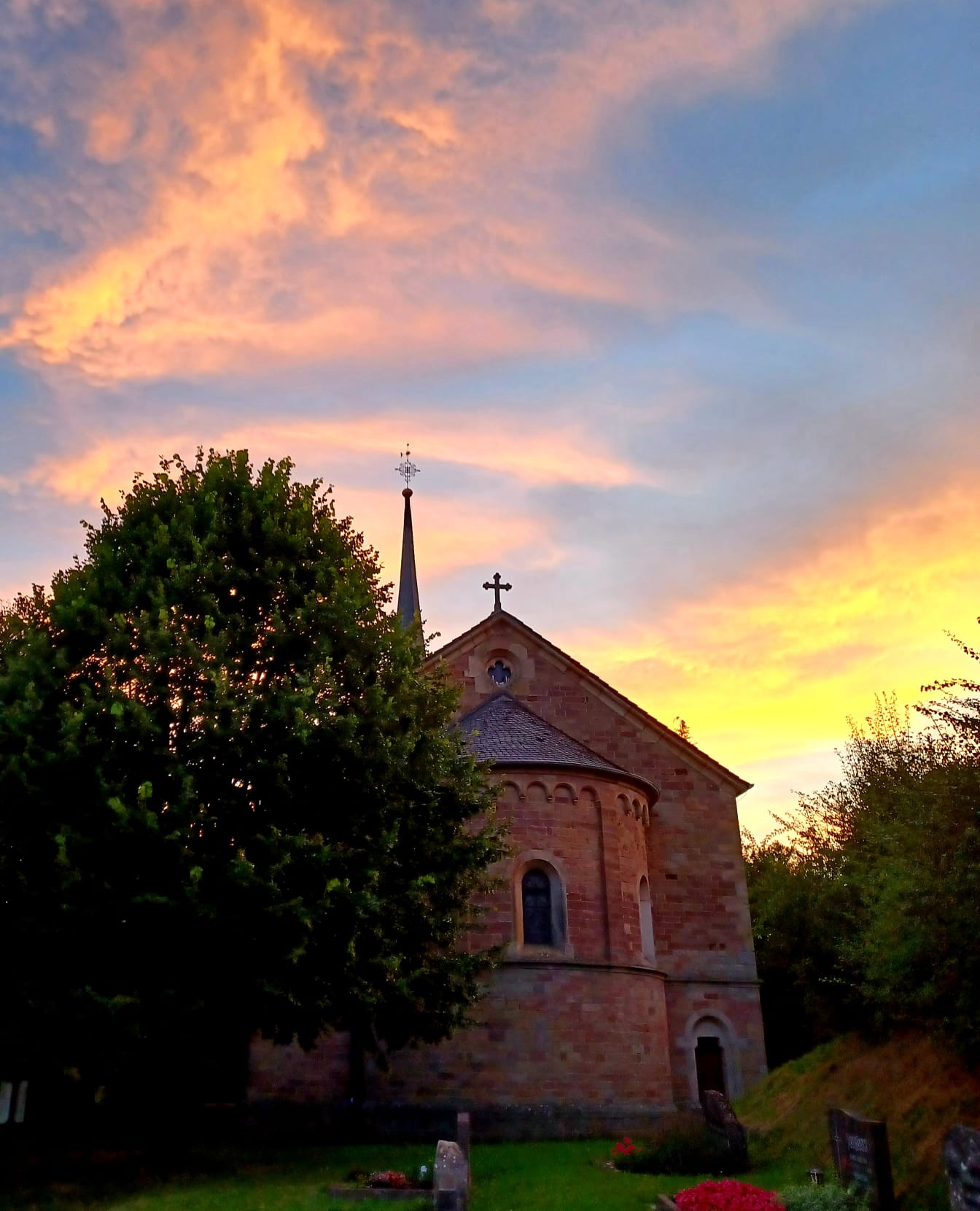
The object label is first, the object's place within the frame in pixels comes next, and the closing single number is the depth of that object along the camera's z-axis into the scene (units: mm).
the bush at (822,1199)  12359
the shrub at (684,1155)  17281
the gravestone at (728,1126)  17328
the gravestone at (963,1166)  10773
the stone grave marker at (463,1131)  17188
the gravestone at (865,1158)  12688
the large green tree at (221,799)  16000
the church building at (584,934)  22703
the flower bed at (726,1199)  12766
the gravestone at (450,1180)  12984
